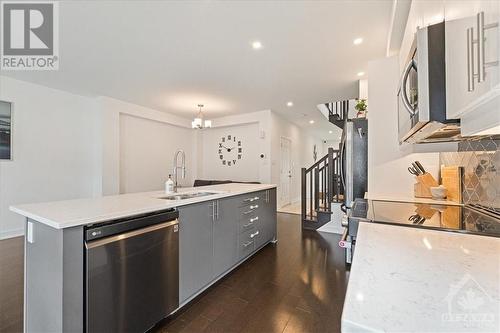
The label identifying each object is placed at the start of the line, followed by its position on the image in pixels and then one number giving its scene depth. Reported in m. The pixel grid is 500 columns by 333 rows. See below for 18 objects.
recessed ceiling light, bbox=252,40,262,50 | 2.67
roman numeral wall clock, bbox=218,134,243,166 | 6.48
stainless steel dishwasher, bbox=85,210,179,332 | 1.25
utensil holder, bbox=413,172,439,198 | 1.82
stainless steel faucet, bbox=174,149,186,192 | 2.49
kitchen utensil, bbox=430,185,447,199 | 1.71
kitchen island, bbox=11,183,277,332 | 1.17
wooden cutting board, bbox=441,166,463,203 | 1.56
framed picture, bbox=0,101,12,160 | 3.52
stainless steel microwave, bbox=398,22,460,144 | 0.71
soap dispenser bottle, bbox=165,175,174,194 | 2.31
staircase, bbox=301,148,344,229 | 4.05
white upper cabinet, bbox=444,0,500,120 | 0.47
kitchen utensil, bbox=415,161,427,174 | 1.91
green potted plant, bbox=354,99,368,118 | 3.04
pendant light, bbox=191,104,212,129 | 4.58
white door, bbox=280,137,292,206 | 6.54
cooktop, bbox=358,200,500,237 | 0.93
